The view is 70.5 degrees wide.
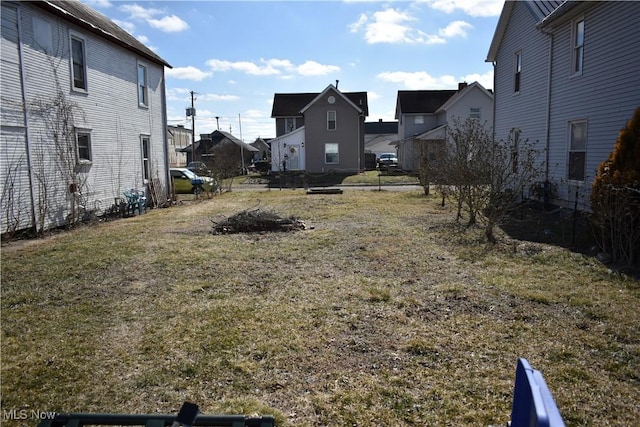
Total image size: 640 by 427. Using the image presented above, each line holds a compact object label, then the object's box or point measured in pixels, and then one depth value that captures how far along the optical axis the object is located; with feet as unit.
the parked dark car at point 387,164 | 145.96
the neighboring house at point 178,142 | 225.35
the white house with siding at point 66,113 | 35.68
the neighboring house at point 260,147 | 254.47
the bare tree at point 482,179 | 31.30
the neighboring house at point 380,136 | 262.26
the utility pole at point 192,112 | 166.30
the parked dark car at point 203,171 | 77.74
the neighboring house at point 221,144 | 190.34
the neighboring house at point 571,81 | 34.47
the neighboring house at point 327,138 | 120.26
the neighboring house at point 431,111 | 119.44
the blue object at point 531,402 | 4.87
